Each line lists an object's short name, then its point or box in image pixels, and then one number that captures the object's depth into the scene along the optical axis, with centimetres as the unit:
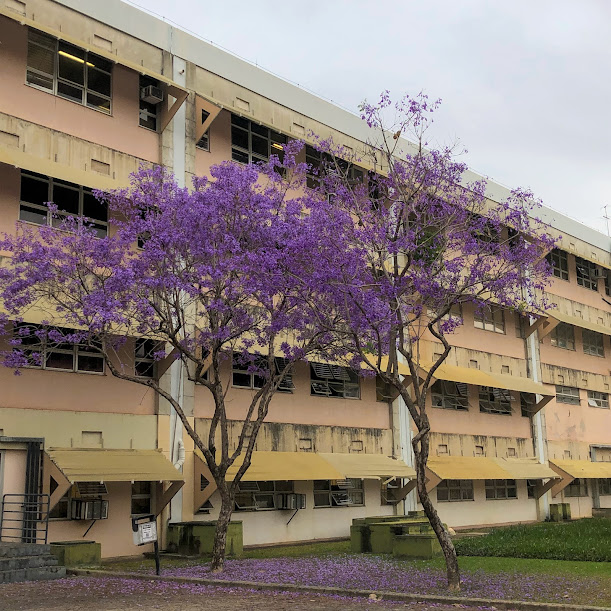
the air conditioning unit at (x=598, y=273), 4216
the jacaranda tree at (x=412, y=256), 1555
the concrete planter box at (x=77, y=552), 1652
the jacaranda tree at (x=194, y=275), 1642
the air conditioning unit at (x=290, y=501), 2427
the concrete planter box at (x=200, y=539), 1955
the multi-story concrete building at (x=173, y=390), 1933
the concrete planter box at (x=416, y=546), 1773
